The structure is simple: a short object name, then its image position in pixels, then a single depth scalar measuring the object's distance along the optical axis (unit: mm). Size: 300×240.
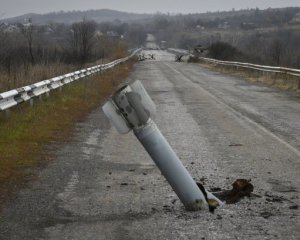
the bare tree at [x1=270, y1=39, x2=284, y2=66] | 48144
